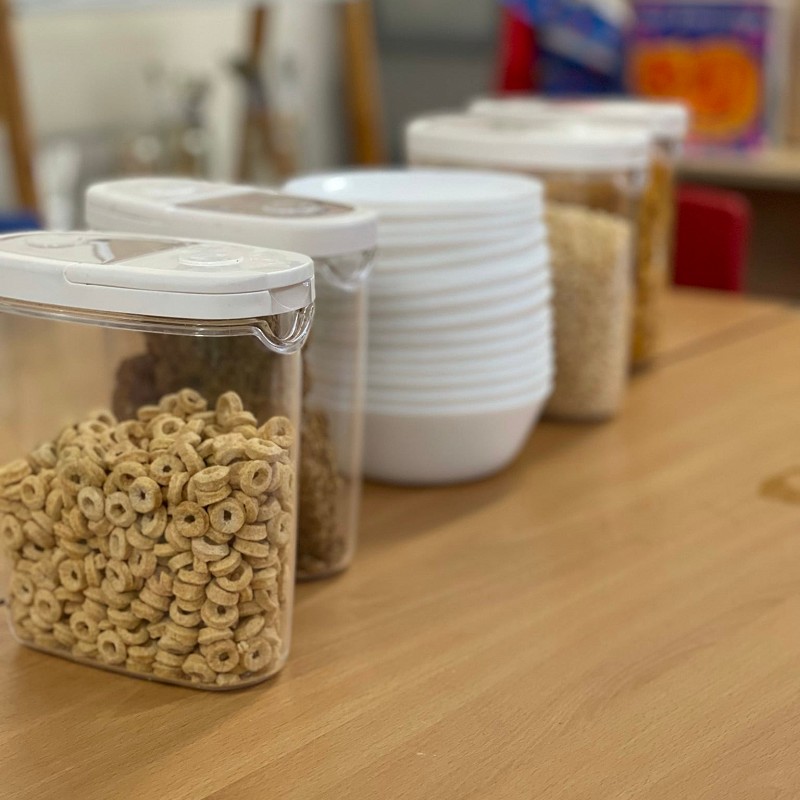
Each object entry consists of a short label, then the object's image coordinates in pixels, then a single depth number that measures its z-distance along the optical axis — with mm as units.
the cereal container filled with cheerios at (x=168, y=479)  863
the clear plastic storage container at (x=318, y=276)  962
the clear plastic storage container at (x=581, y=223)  1225
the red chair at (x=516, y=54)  2784
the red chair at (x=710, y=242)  1802
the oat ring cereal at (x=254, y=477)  873
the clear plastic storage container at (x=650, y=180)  1343
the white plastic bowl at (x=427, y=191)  1067
